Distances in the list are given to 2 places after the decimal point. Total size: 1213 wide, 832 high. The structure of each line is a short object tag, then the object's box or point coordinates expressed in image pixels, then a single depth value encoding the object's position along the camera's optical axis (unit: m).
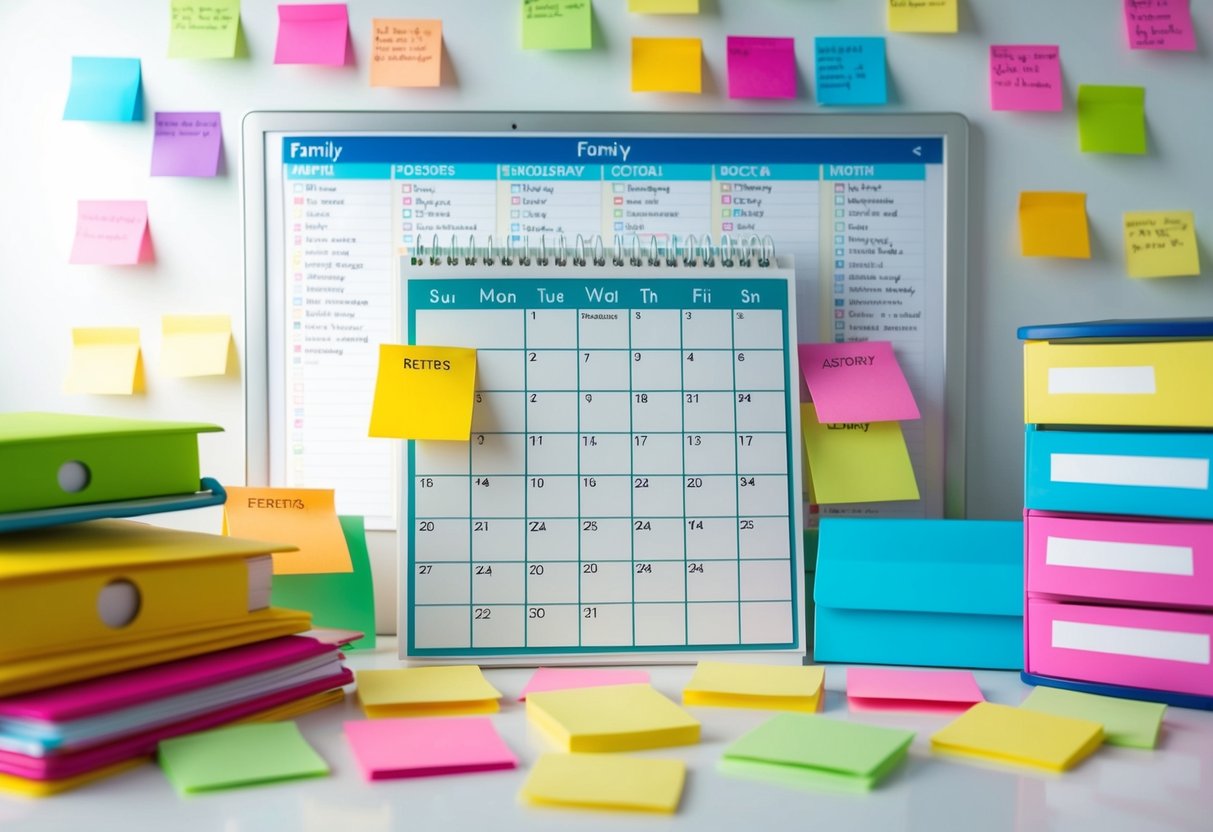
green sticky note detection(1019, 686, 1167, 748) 0.72
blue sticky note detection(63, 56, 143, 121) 1.10
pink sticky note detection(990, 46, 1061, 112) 1.11
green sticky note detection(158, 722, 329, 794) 0.64
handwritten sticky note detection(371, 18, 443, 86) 1.10
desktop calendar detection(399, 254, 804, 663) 0.95
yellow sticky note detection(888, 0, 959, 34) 1.11
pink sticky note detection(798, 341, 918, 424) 1.04
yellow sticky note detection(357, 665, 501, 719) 0.79
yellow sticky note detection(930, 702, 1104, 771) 0.68
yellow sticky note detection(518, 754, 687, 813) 0.62
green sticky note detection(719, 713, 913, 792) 0.65
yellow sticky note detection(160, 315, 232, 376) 1.10
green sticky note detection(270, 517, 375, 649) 1.01
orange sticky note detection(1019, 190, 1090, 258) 1.12
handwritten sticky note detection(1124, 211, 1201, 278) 1.12
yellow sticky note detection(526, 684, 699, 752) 0.71
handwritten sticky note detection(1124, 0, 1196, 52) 1.12
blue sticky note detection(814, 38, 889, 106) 1.11
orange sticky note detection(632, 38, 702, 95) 1.10
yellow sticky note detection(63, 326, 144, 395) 1.11
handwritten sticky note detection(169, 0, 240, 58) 1.10
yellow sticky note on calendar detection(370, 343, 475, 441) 0.94
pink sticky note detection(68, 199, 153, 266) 1.11
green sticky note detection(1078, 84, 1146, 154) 1.12
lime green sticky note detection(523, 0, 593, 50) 1.10
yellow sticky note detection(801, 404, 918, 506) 1.05
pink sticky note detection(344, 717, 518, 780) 0.67
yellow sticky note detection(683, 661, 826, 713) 0.81
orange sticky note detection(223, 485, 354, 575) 1.00
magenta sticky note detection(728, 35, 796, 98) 1.10
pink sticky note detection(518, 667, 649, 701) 0.87
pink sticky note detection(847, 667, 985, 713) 0.81
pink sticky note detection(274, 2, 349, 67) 1.10
